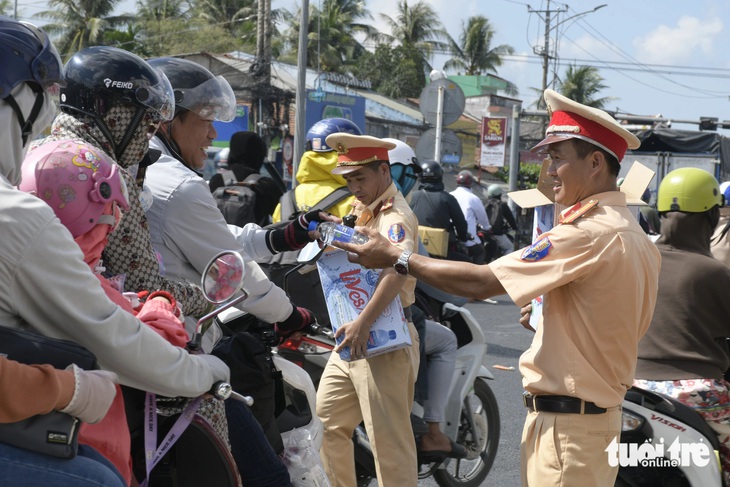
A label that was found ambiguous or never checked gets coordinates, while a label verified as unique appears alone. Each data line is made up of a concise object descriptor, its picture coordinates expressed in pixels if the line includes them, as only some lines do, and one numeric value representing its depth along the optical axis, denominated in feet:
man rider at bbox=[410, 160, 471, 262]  35.42
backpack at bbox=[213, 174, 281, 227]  21.79
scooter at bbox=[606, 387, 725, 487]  13.25
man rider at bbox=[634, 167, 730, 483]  13.57
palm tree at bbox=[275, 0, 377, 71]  152.46
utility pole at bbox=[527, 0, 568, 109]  152.56
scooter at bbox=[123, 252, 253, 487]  7.83
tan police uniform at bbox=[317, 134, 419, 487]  13.99
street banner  93.15
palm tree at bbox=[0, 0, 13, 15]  127.85
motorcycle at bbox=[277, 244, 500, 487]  17.15
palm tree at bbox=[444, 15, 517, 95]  205.16
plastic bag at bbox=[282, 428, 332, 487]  10.19
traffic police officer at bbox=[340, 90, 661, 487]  9.91
